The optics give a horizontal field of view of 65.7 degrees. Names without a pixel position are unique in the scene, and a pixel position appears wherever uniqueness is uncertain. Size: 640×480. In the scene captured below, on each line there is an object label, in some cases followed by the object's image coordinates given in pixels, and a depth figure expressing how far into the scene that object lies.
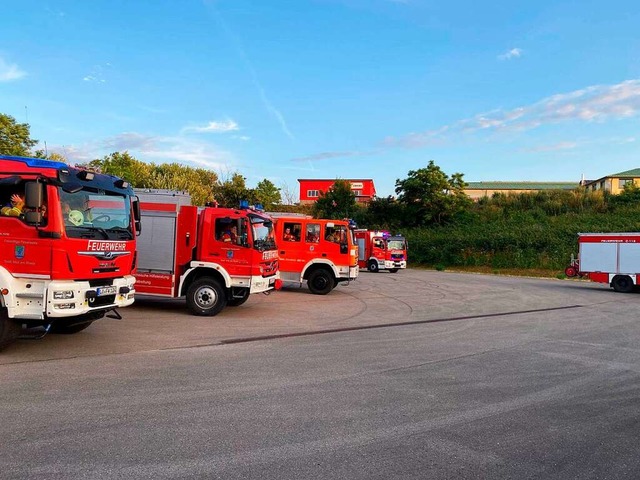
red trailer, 20.98
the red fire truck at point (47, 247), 6.92
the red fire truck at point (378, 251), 31.48
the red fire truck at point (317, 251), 17.14
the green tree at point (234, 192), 38.16
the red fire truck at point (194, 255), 11.44
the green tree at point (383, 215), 48.34
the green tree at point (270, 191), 56.83
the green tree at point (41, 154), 28.89
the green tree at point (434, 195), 44.72
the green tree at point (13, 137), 28.16
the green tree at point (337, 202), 50.62
